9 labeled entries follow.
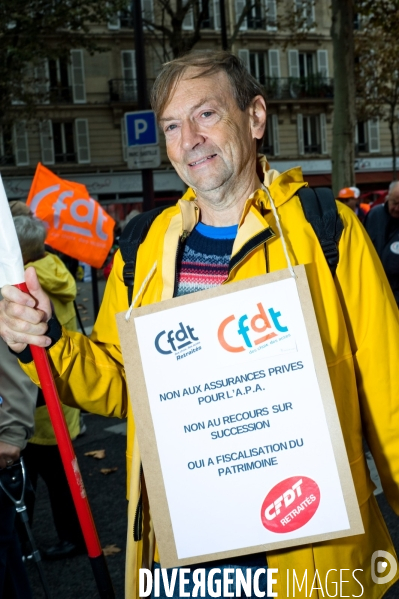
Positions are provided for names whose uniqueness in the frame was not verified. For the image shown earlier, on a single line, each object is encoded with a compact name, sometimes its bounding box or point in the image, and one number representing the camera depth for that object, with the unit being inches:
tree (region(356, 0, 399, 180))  1204.7
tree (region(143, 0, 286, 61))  845.2
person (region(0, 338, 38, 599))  110.3
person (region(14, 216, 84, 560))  182.2
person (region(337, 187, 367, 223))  494.6
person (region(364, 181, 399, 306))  255.1
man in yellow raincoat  78.4
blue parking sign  426.6
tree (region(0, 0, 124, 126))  823.1
